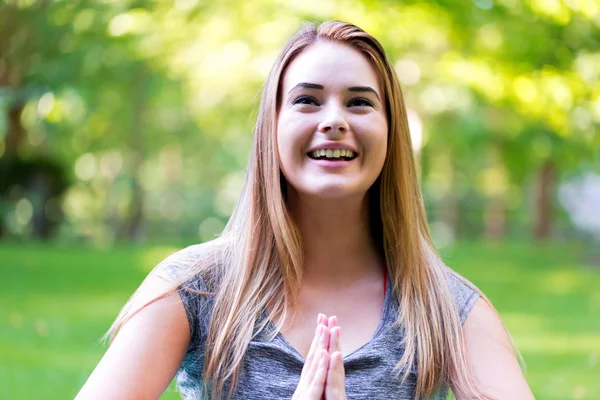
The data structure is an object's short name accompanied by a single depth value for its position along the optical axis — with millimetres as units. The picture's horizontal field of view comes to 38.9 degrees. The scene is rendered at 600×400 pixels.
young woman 2068
